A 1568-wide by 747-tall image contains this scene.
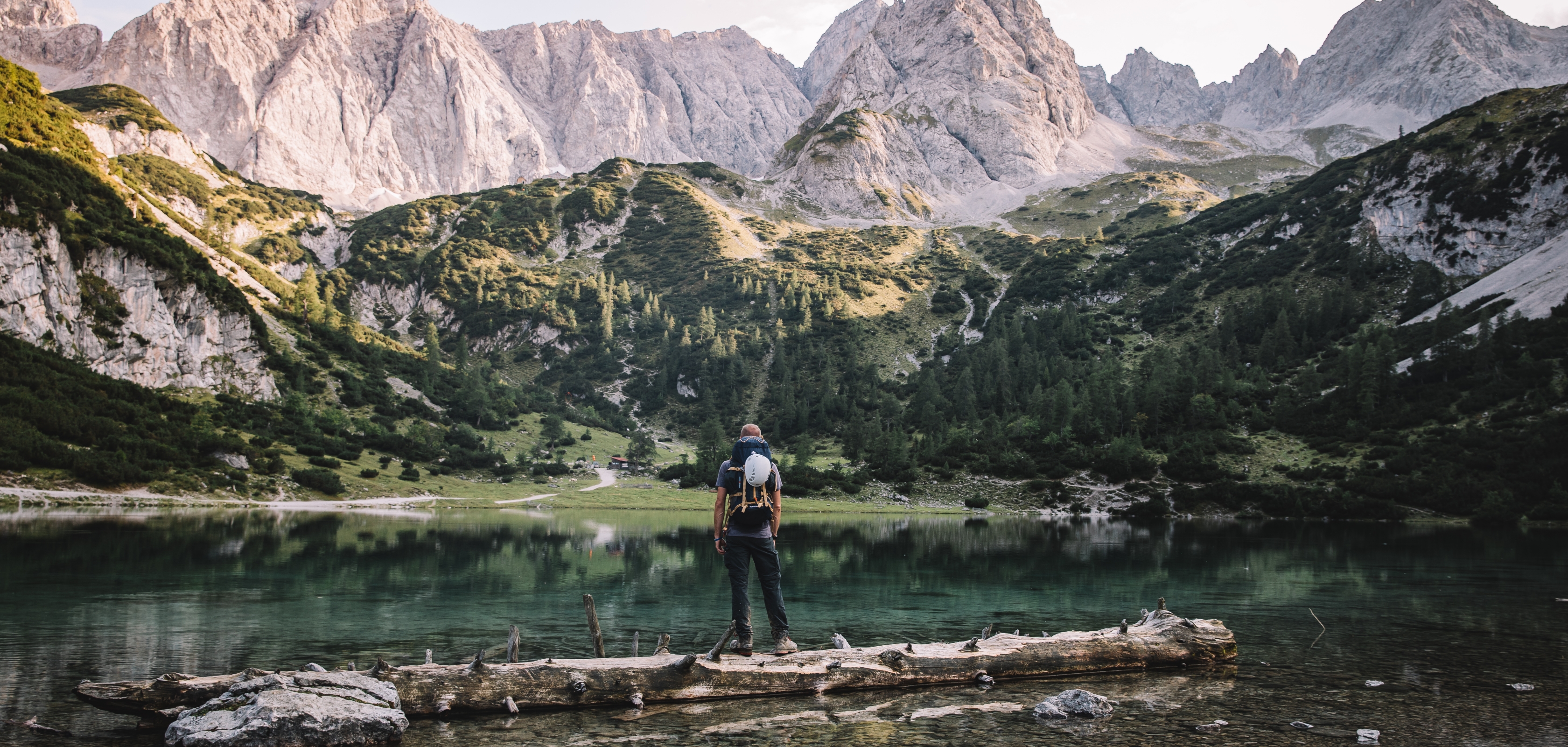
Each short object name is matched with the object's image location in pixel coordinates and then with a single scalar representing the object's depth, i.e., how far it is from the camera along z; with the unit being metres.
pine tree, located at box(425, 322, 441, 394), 140.25
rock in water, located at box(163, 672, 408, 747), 10.27
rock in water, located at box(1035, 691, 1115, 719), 12.92
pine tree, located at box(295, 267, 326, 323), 137.50
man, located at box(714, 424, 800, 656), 14.49
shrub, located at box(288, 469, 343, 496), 76.69
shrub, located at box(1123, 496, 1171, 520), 85.81
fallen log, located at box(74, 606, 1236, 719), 11.66
